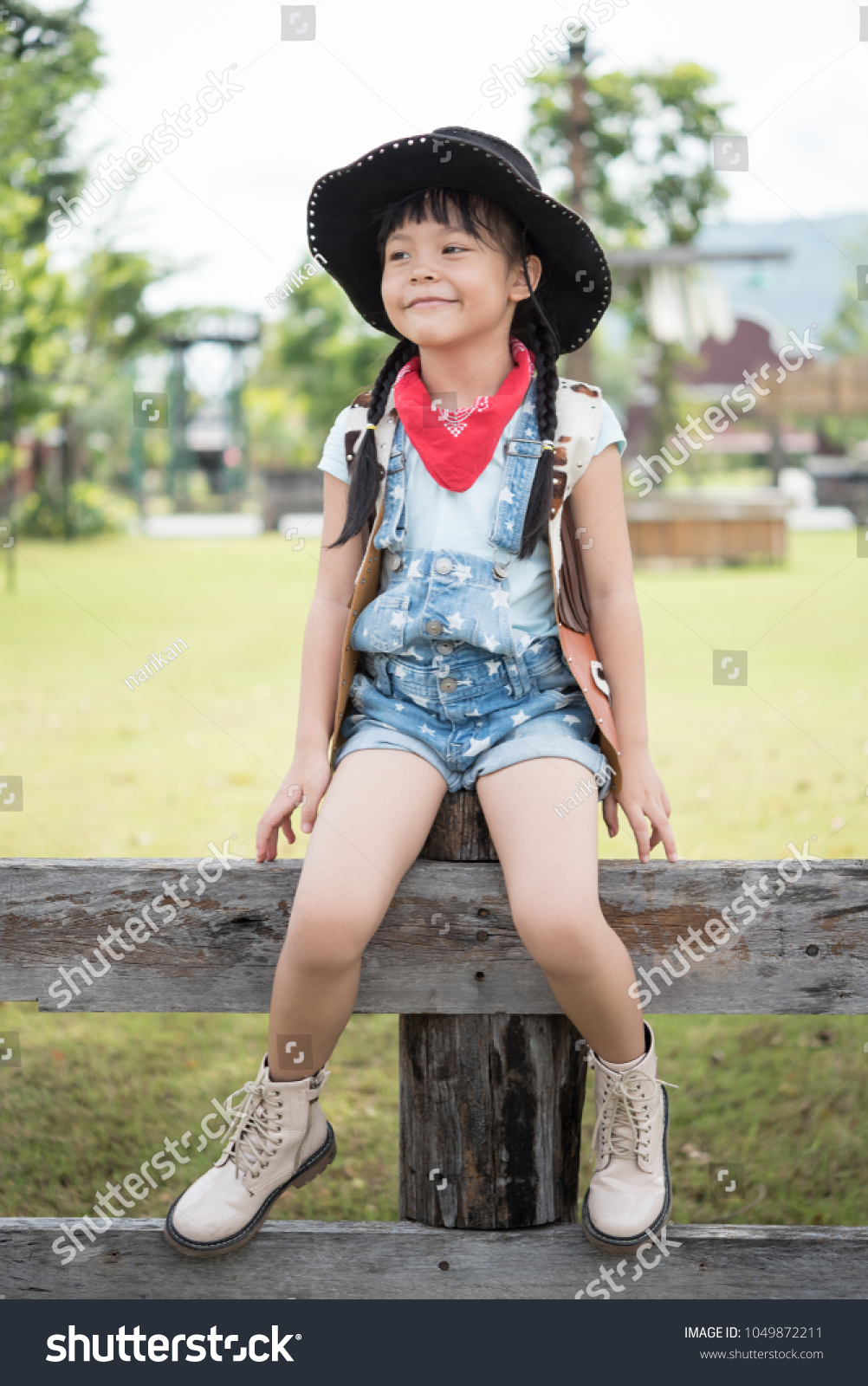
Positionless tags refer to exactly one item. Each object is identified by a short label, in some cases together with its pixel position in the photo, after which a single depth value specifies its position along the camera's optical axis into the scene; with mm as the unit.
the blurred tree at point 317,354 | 31422
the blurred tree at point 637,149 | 13689
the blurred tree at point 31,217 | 12164
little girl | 1698
